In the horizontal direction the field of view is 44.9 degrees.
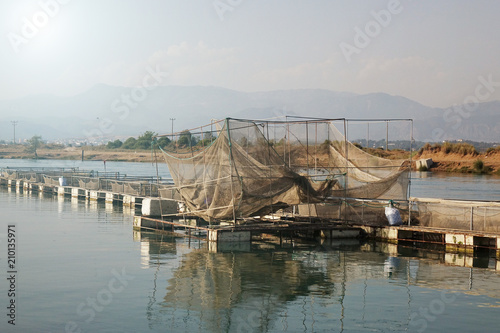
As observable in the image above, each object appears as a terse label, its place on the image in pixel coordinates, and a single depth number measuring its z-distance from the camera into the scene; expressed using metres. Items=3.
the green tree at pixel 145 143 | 193.25
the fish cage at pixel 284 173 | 23.08
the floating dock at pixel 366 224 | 23.30
